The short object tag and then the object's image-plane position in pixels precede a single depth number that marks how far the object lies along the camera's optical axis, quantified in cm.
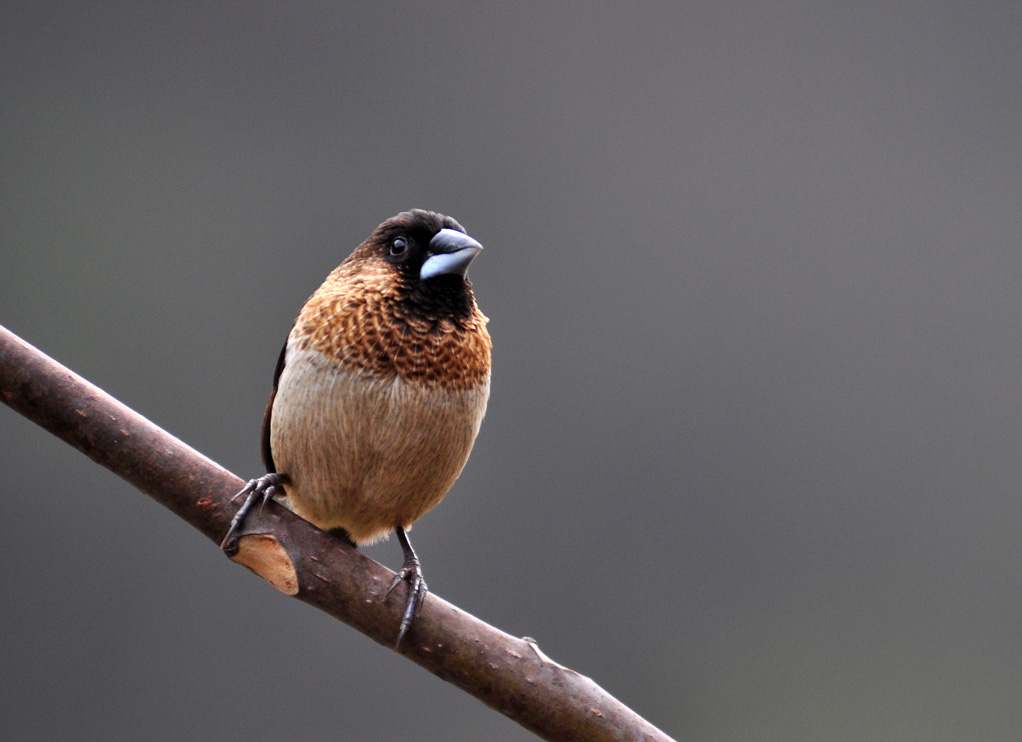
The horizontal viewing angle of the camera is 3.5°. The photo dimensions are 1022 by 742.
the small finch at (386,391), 314
